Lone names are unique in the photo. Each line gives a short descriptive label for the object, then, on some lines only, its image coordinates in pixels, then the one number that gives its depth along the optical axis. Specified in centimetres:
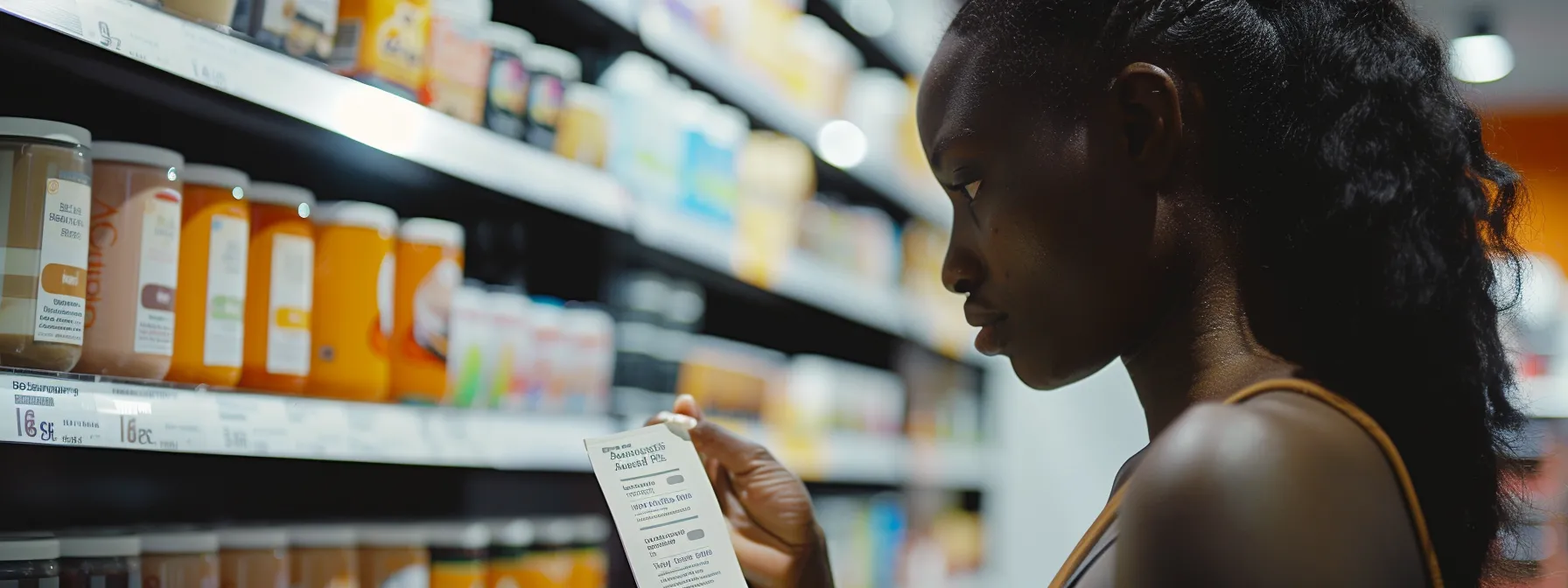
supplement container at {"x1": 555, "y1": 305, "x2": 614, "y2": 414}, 185
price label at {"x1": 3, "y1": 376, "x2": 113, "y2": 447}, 101
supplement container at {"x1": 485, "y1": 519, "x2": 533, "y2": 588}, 166
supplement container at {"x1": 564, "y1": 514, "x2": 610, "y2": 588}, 178
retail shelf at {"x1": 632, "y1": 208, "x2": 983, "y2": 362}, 210
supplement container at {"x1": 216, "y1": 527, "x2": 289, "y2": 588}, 130
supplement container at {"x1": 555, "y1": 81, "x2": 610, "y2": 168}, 186
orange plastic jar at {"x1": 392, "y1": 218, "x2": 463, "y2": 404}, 152
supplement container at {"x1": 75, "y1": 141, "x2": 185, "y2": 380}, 115
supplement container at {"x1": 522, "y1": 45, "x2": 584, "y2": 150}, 177
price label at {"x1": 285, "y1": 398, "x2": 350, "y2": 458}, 130
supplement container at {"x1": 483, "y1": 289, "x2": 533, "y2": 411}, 171
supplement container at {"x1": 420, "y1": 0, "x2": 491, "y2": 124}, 159
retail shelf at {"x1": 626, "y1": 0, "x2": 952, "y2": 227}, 220
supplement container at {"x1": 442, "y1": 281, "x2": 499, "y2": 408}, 164
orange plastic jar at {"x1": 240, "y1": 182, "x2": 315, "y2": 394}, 133
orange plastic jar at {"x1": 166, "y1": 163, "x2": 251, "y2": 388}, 123
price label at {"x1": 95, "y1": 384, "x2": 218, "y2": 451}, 109
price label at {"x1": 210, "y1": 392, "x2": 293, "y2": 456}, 120
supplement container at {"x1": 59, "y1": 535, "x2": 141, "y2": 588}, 113
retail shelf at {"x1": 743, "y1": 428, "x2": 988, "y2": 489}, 260
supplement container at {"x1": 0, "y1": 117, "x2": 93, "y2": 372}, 107
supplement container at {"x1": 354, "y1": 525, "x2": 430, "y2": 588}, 148
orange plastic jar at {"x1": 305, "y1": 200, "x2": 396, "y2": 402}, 142
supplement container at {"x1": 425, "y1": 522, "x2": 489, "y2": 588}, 157
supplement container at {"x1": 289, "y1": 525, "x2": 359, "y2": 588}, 139
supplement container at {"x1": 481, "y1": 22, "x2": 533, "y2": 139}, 170
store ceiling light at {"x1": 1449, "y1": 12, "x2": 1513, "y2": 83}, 445
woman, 81
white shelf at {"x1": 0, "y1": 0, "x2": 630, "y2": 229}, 109
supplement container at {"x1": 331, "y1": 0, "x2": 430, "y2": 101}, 145
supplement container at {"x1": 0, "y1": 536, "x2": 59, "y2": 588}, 107
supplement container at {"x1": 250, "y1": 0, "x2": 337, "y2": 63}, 131
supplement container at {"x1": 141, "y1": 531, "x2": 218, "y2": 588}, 122
